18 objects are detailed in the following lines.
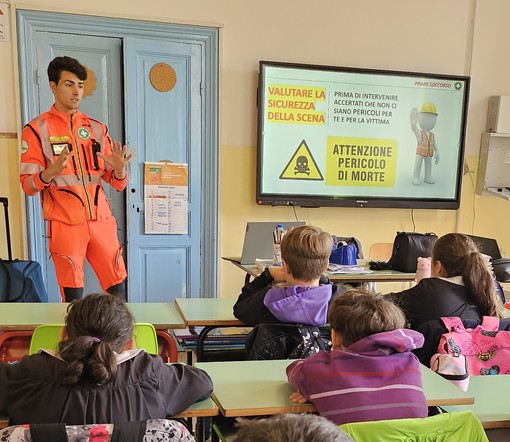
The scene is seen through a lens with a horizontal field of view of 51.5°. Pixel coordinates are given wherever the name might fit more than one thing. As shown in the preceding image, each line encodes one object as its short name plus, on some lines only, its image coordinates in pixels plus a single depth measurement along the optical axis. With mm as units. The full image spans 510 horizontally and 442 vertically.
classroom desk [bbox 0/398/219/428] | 1380
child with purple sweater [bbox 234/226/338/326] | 1907
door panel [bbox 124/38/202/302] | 4078
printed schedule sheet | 4186
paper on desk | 3230
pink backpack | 1841
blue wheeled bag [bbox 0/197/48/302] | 3066
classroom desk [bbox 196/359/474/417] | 1415
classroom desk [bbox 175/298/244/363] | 2217
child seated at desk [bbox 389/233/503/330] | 2066
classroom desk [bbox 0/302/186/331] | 2049
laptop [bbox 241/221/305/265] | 3322
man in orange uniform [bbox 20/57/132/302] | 2920
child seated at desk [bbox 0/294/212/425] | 1193
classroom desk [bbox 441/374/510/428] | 1480
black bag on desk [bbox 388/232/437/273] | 3369
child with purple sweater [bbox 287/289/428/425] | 1319
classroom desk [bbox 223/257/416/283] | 3123
